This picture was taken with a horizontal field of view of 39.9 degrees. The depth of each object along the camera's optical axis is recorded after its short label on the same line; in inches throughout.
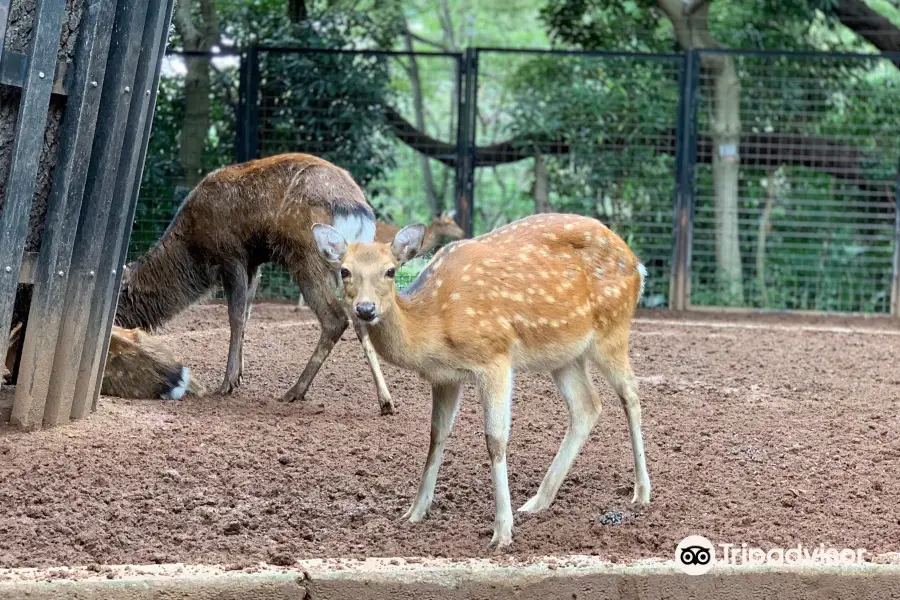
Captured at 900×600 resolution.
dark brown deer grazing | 264.4
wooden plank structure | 192.2
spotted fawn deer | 171.9
